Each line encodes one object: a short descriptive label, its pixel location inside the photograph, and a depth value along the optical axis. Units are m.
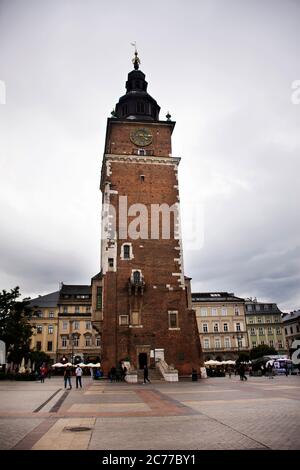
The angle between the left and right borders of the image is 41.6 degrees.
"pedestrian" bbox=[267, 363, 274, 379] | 36.19
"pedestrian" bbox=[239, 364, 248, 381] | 33.19
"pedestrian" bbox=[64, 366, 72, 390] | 26.82
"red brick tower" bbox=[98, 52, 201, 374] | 38.09
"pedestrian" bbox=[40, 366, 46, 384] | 34.74
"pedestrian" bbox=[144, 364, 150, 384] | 31.45
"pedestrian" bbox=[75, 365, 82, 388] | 27.66
